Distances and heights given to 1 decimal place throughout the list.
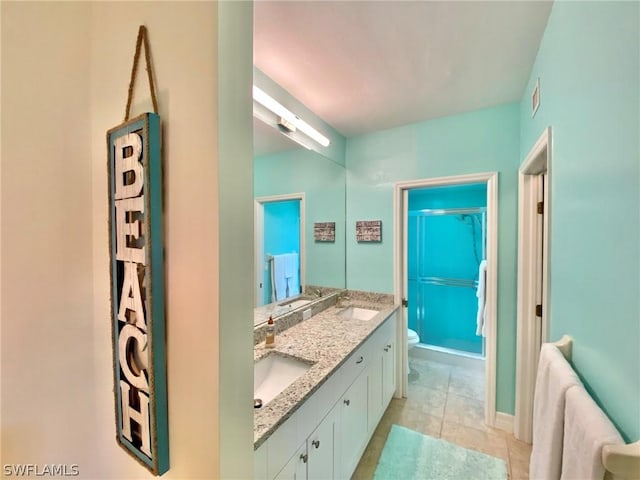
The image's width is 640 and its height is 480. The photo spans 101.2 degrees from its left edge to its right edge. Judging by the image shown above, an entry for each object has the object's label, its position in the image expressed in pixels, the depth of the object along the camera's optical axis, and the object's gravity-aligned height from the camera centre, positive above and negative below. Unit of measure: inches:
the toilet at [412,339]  115.5 -45.8
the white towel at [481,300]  115.9 -29.3
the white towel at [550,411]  29.7 -21.9
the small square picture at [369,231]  99.7 +1.8
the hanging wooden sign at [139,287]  24.7 -5.1
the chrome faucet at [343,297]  102.7 -24.5
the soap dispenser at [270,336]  61.0 -23.6
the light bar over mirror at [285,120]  62.9 +32.4
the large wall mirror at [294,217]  71.5 +6.3
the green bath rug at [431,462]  64.8 -59.0
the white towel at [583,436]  21.3 -17.9
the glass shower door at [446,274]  147.5 -23.0
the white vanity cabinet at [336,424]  37.5 -35.6
